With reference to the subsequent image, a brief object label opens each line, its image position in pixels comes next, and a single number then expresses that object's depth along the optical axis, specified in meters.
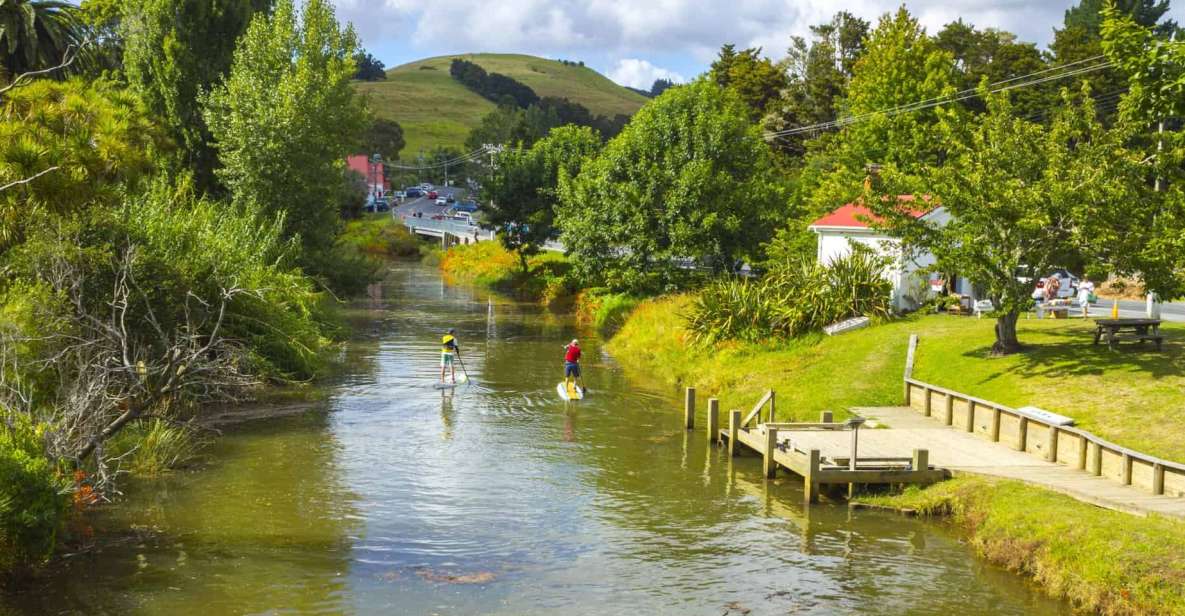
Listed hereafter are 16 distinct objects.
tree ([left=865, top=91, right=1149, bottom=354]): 26.58
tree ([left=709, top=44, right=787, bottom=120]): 92.62
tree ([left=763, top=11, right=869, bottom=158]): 84.44
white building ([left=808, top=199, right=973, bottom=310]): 38.25
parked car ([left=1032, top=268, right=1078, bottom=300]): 45.61
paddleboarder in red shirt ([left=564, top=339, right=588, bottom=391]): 33.62
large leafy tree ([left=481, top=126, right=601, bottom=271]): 70.06
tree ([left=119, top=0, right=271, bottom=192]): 45.75
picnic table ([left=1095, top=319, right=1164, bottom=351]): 28.12
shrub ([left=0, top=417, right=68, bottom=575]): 15.44
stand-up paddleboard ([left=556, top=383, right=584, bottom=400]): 33.59
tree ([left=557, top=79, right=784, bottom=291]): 46.97
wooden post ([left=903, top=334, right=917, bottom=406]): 29.94
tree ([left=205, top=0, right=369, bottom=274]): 43.44
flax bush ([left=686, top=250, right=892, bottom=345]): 36.72
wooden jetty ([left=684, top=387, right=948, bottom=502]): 22.09
